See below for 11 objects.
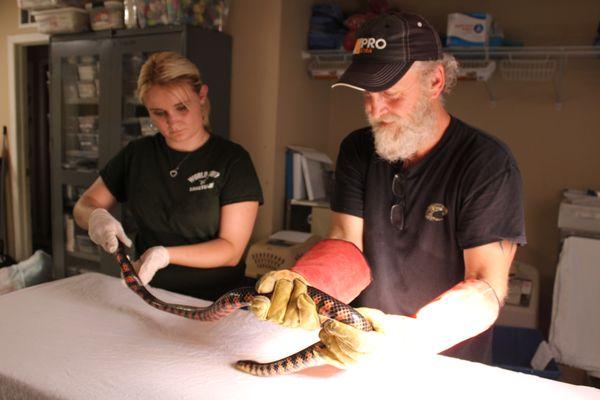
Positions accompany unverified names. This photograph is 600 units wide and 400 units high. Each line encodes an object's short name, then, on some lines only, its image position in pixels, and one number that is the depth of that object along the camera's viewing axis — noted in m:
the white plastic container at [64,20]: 3.47
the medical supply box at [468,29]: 2.93
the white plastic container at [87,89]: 3.66
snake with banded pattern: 0.96
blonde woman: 1.77
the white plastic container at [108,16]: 3.29
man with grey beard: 1.05
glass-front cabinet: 3.13
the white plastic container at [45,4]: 3.51
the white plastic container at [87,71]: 3.64
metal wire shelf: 2.95
